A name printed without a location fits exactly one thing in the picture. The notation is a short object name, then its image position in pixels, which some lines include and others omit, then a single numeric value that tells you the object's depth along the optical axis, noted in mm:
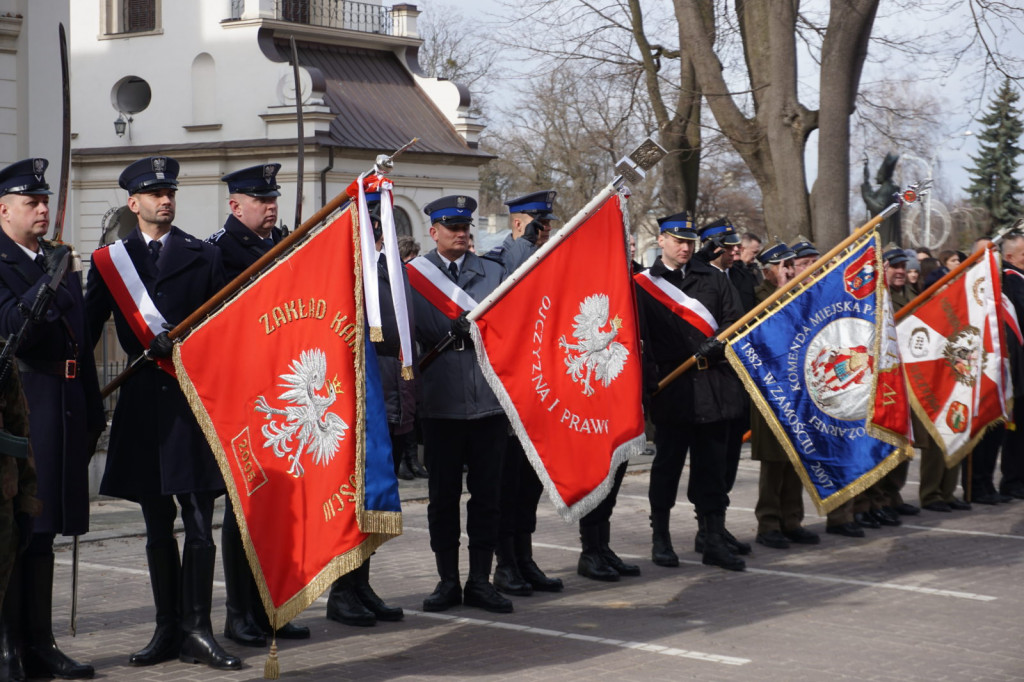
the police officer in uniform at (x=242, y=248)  7156
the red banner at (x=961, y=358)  11680
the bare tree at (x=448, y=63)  51750
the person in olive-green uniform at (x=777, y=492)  10148
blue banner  9477
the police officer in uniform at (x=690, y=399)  9320
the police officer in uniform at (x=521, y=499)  8484
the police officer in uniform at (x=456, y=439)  7859
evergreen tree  61000
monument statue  19172
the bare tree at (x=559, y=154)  42688
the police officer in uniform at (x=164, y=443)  6719
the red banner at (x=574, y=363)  7559
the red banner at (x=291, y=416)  6391
